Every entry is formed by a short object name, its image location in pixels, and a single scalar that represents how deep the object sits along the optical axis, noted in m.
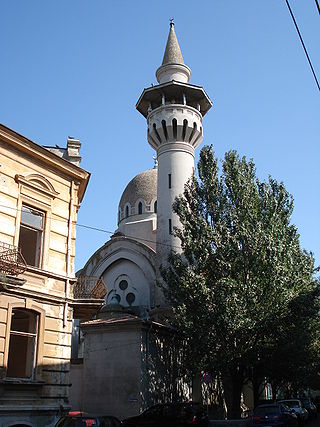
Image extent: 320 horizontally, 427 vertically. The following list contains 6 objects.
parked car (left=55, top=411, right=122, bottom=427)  11.20
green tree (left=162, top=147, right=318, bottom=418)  21.03
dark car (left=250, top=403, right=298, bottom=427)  17.86
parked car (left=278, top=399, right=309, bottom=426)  24.15
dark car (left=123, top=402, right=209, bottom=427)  18.44
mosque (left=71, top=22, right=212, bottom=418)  22.97
